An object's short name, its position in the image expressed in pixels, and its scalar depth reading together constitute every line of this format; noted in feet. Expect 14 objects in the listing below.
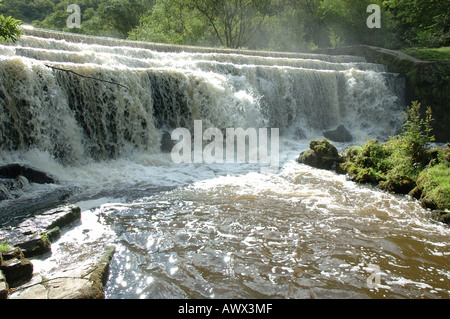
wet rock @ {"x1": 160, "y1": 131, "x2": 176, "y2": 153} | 30.12
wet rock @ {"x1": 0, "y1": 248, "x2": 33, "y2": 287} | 10.16
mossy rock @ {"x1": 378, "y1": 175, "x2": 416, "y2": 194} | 21.39
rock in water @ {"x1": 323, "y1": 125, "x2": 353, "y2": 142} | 40.83
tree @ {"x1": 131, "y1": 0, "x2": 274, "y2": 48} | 73.41
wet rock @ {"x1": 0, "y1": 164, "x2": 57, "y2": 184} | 19.03
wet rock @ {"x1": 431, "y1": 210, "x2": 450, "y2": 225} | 16.42
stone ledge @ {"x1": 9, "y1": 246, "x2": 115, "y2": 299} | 8.93
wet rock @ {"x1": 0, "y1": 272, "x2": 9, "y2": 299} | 8.58
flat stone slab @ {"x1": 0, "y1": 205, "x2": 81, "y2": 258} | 12.35
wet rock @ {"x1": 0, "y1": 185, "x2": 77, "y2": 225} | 15.37
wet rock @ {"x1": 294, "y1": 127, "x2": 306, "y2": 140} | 40.60
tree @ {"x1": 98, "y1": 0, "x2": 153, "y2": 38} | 91.71
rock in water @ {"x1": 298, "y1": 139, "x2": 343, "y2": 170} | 27.78
